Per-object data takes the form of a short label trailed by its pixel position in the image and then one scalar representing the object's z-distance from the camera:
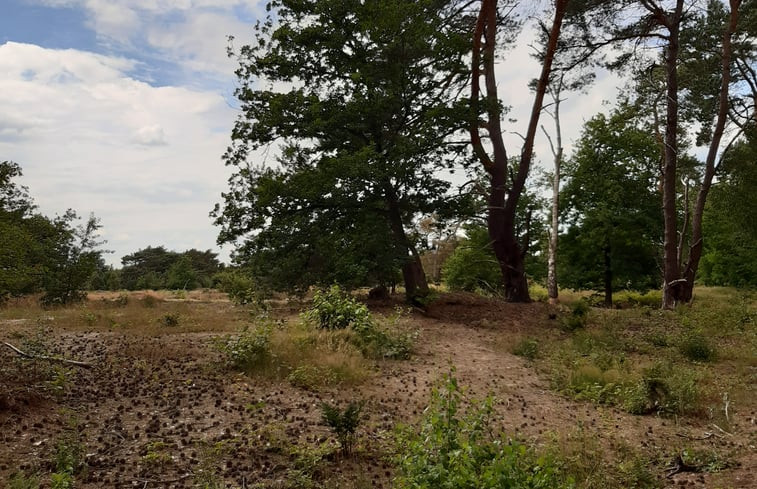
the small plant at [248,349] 7.96
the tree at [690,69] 15.99
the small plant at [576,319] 13.16
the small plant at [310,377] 7.42
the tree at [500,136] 16.19
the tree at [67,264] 18.02
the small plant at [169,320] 12.05
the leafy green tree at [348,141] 14.45
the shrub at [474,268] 26.59
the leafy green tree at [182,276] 39.94
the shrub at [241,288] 15.95
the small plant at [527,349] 10.37
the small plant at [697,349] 9.88
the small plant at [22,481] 3.90
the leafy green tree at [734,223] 21.25
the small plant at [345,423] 5.20
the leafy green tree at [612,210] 23.34
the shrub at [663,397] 6.89
